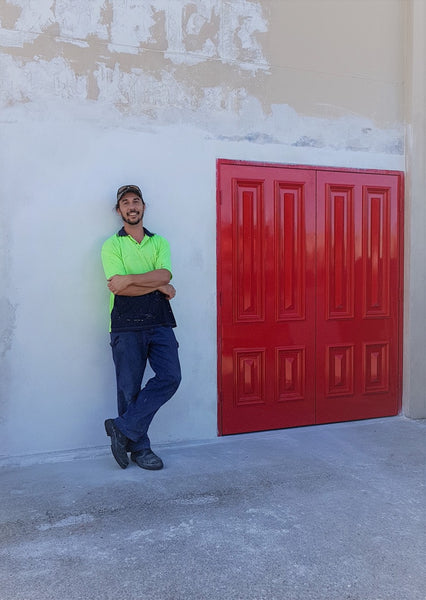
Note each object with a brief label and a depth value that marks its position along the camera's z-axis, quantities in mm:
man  4152
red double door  5020
